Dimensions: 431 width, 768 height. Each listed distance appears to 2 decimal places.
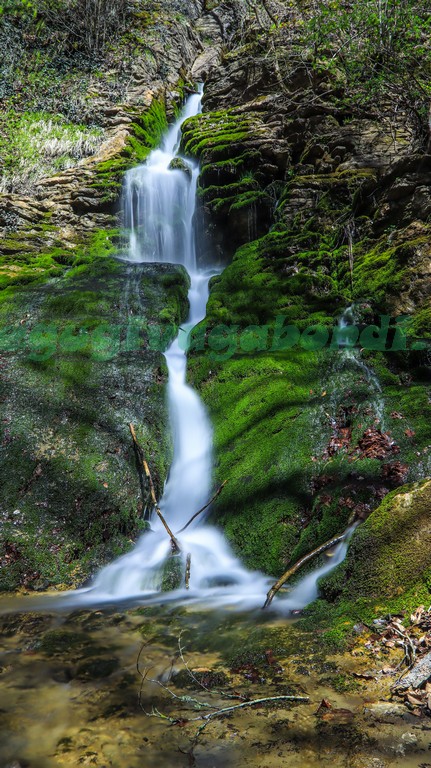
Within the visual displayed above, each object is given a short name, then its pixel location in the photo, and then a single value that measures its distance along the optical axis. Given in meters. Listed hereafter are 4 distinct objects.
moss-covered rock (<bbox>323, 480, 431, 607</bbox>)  3.30
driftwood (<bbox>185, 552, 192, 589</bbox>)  5.07
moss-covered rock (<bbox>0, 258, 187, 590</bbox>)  5.67
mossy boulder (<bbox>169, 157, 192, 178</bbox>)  13.85
